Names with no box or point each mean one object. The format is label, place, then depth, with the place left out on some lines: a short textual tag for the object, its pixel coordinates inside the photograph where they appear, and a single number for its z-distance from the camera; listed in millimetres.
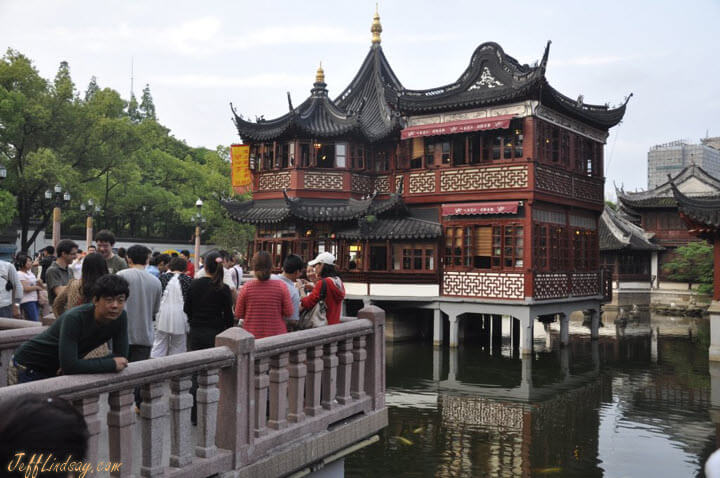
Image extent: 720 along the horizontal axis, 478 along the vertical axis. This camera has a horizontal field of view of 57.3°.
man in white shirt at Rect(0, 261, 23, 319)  9836
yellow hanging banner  28031
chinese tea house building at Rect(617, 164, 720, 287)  40688
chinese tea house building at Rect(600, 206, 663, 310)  39438
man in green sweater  4293
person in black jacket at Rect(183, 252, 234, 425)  6816
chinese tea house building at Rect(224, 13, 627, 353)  21891
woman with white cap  7453
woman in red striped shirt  6871
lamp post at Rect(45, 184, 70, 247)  22028
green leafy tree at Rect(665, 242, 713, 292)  31745
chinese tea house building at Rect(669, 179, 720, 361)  19844
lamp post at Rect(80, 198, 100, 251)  23780
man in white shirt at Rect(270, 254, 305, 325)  7332
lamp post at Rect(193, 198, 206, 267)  24456
